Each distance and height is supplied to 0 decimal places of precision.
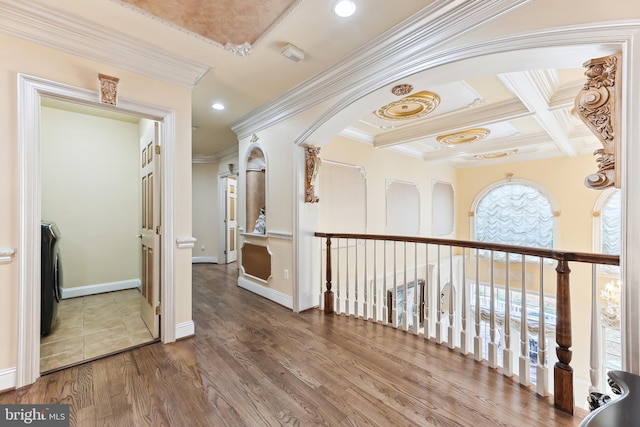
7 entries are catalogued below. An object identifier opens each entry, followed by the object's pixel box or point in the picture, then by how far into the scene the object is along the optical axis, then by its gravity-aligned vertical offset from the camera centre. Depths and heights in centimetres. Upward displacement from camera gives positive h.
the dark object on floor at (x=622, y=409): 74 -60
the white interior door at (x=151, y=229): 250 -17
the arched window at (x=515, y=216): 605 -8
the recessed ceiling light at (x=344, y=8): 178 +142
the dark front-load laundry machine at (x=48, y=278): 243 -62
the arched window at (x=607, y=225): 520 -25
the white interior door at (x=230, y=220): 630 -18
